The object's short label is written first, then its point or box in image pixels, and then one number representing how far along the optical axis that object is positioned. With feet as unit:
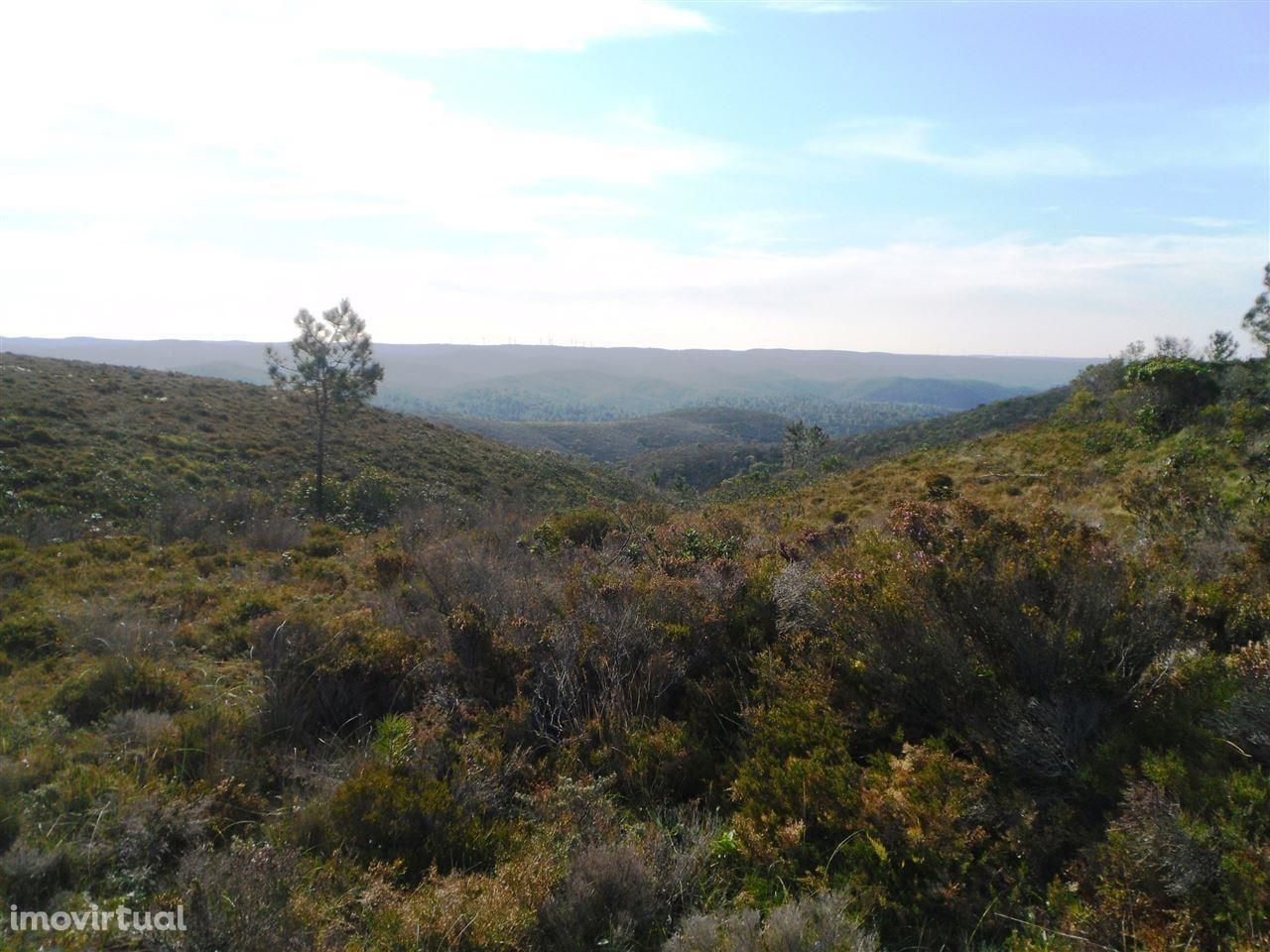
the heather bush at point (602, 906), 7.78
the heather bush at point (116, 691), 13.73
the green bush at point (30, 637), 18.31
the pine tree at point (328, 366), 68.03
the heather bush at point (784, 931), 6.95
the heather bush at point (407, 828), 9.54
